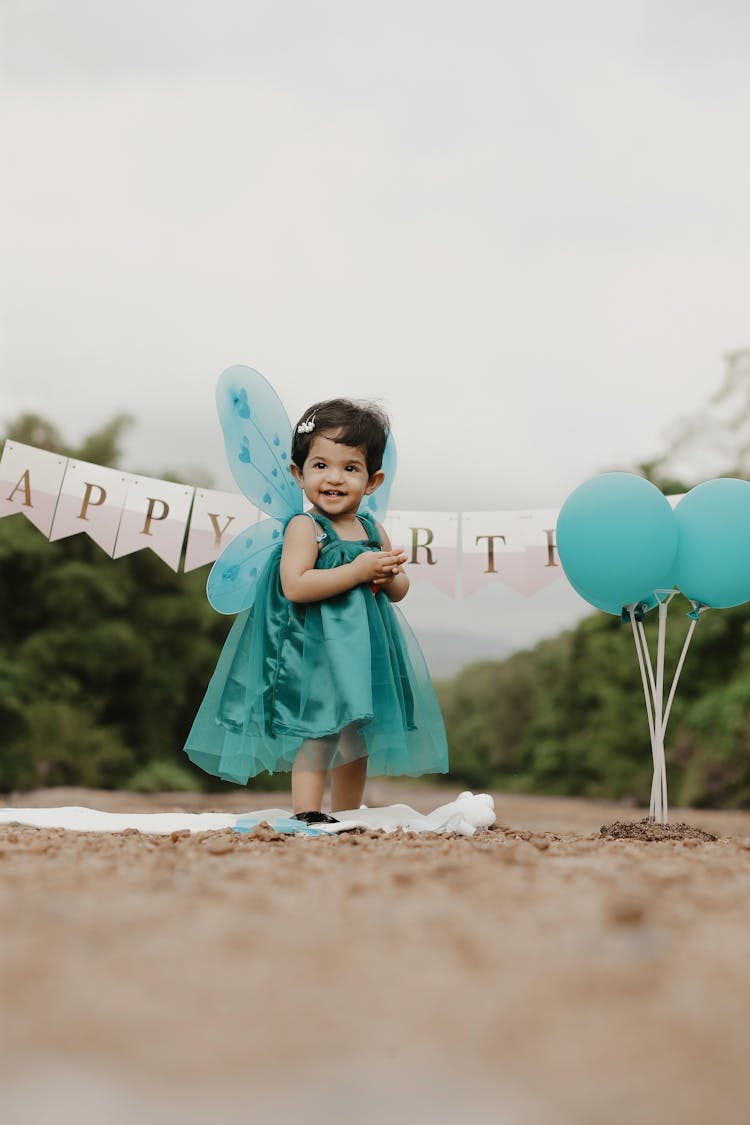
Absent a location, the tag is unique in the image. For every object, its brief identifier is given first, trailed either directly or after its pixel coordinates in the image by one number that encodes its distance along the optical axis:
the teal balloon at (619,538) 3.22
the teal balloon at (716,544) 3.34
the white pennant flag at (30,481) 4.36
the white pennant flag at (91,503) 4.38
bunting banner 4.38
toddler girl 3.08
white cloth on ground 3.24
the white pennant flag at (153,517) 4.41
